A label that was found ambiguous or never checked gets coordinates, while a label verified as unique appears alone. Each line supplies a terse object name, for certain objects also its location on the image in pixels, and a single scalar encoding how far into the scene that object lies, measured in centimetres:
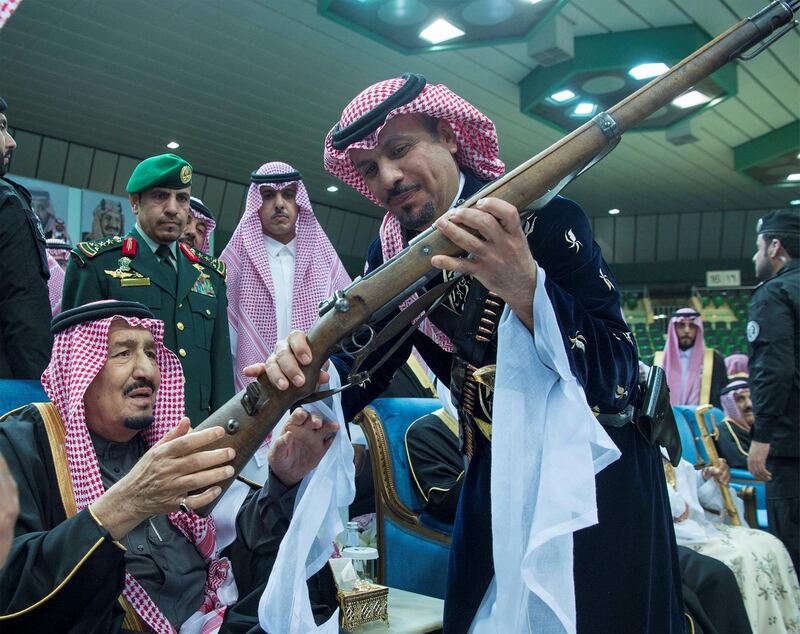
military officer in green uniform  296
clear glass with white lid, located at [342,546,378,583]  213
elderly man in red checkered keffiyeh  144
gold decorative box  197
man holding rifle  127
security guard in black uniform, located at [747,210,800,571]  371
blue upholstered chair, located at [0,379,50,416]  206
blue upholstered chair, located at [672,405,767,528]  449
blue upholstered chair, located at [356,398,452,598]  274
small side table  202
